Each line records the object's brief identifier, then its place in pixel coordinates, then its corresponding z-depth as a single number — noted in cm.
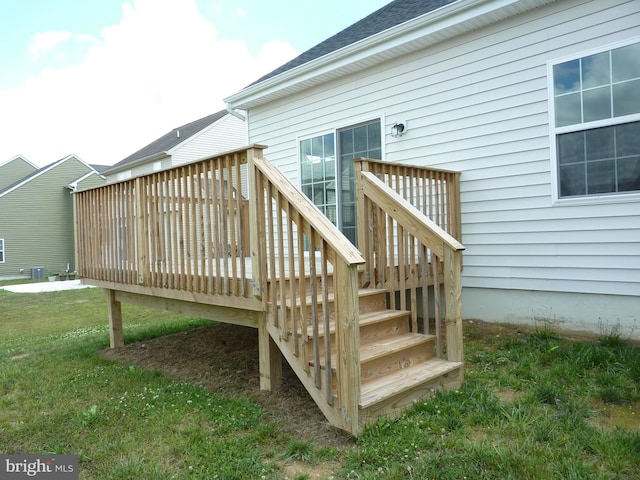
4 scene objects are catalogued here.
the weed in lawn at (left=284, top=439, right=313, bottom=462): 240
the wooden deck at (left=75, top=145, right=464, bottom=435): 261
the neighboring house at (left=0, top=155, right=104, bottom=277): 2112
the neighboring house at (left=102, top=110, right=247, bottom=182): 1661
